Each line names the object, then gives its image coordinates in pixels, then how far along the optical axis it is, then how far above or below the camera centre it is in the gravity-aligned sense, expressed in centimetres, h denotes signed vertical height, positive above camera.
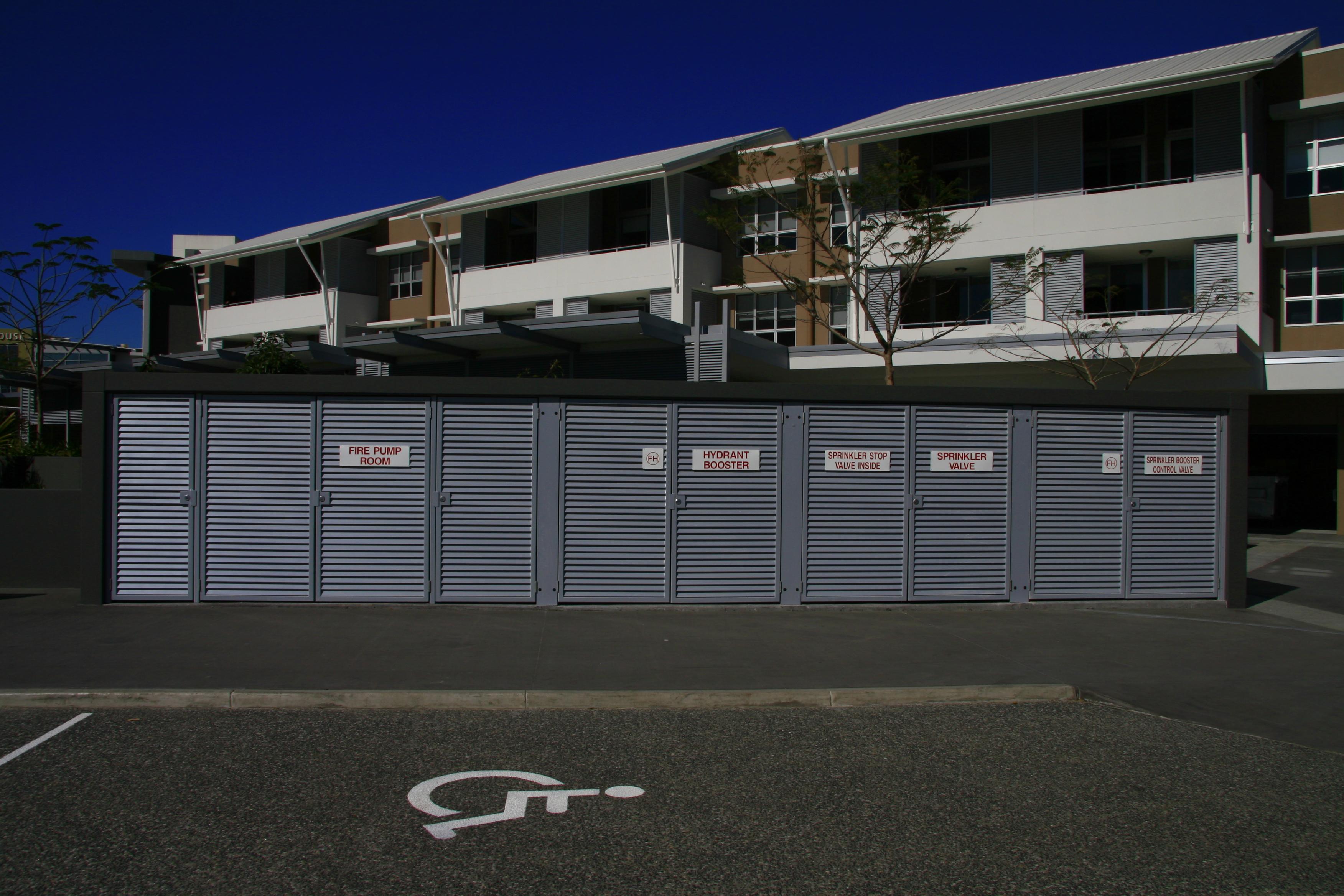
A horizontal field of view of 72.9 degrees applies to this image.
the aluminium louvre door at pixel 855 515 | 1013 -74
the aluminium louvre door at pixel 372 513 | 977 -71
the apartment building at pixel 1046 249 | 2267 +563
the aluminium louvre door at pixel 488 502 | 980 -59
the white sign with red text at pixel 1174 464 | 1059 -17
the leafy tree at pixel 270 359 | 1973 +194
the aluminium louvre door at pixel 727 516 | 998 -74
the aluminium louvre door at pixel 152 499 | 973 -56
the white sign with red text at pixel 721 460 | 1004 -12
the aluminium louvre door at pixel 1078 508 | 1043 -67
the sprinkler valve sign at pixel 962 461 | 1033 -13
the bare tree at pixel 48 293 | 2802 +491
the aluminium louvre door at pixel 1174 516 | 1057 -77
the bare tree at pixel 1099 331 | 2209 +300
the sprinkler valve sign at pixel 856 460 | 1020 -12
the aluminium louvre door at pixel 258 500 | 976 -57
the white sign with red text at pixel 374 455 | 984 -8
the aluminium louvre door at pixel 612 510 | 989 -67
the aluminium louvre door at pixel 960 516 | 1027 -76
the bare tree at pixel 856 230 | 2061 +583
